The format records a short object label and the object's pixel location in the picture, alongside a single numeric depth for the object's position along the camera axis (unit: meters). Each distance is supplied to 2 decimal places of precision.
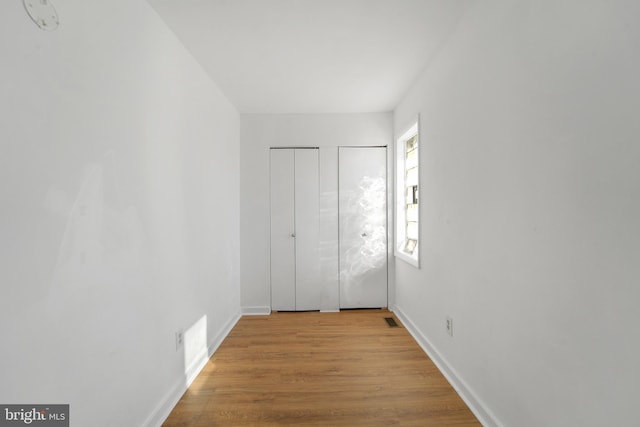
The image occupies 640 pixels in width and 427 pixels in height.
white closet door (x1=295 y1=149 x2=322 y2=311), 3.78
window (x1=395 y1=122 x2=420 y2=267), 3.31
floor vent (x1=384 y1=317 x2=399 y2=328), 3.28
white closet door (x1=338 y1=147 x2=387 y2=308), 3.78
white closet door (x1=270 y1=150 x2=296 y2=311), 3.78
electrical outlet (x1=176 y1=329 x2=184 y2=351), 2.05
